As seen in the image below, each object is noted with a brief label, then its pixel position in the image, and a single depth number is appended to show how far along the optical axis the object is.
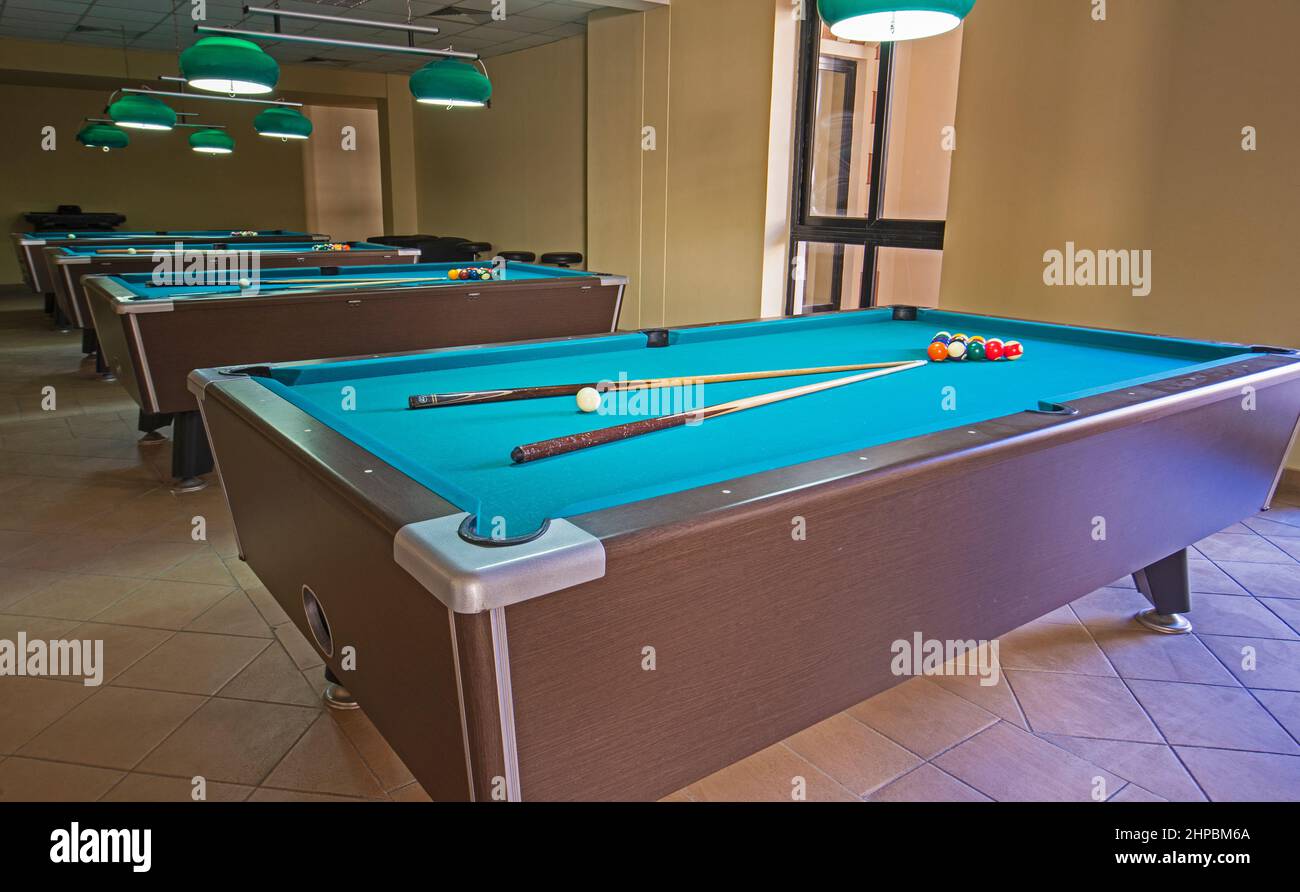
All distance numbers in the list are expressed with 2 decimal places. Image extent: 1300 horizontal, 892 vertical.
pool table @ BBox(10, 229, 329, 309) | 7.42
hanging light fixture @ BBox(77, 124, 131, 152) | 7.85
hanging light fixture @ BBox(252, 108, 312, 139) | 6.45
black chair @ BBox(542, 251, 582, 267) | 7.82
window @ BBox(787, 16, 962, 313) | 6.06
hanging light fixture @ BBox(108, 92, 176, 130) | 5.73
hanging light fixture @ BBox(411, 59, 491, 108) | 3.81
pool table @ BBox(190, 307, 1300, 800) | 1.09
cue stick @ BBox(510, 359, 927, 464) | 1.50
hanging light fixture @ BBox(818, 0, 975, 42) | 1.91
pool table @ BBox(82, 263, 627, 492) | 3.53
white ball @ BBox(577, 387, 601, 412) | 1.87
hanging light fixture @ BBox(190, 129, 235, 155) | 7.89
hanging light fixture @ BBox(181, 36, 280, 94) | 3.40
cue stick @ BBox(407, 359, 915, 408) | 1.89
